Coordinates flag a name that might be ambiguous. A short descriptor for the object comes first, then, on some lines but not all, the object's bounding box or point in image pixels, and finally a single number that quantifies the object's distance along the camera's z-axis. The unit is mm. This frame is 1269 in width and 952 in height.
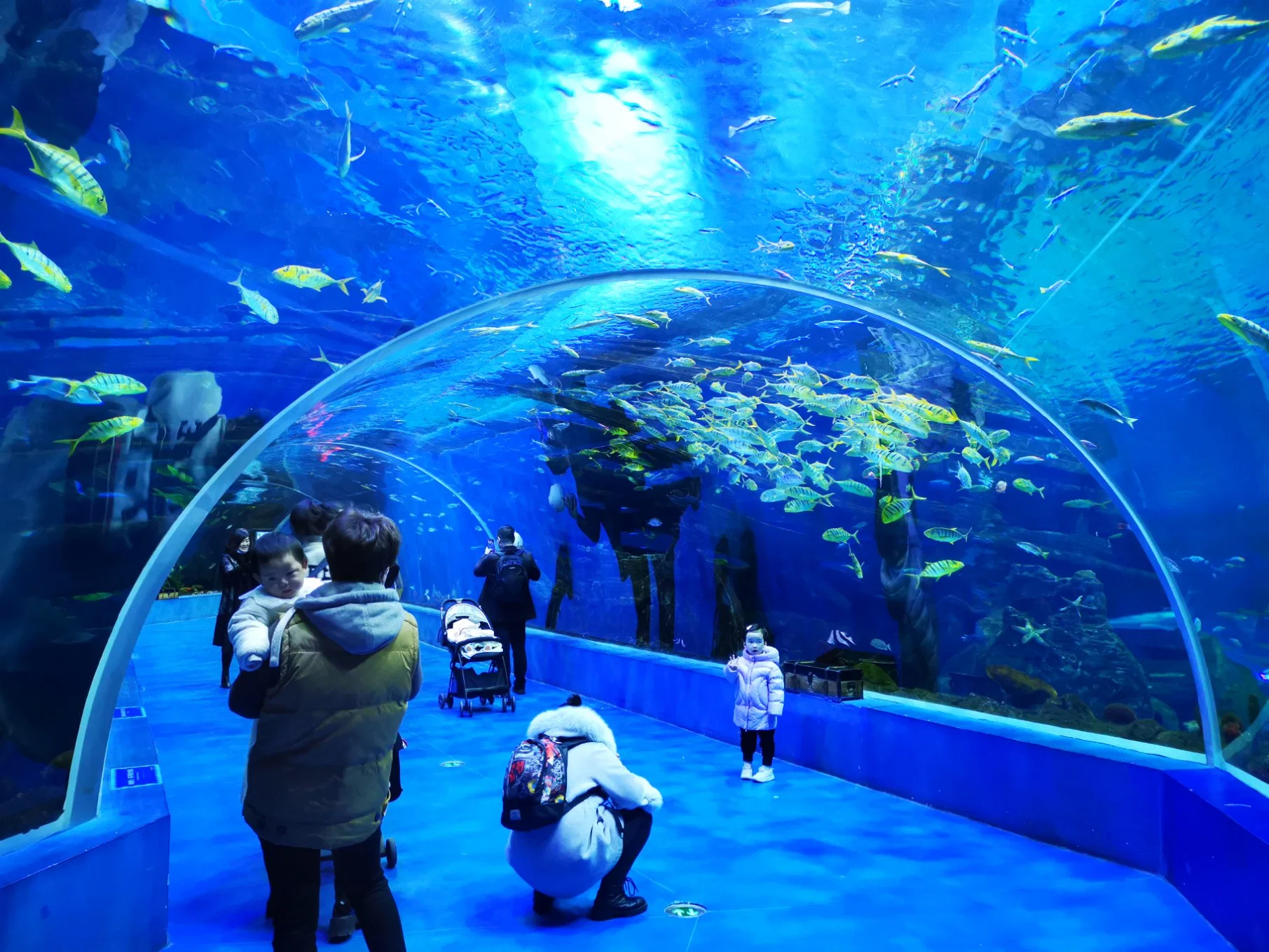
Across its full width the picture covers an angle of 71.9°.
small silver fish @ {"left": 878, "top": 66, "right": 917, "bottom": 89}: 4523
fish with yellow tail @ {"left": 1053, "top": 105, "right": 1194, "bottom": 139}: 4332
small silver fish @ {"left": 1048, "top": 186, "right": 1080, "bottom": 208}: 4855
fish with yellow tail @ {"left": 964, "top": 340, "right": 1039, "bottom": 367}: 5734
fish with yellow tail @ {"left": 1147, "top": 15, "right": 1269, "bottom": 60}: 3908
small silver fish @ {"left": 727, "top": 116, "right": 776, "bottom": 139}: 4891
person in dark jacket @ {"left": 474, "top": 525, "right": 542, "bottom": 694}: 10484
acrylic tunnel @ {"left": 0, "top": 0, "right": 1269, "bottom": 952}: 3732
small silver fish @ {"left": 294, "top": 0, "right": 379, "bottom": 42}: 4066
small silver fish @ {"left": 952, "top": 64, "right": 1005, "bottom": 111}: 4441
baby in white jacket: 2846
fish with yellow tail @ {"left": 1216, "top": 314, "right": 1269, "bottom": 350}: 4559
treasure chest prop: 7508
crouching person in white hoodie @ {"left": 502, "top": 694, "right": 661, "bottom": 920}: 3783
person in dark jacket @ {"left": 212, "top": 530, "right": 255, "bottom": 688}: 9164
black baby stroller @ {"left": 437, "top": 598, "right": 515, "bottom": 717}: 9805
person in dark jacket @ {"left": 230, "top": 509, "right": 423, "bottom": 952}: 2502
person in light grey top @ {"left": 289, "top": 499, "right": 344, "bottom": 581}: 3883
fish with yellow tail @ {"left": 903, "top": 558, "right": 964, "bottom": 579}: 12414
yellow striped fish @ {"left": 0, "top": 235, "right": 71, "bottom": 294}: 3883
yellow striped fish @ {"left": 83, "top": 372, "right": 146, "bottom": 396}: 4355
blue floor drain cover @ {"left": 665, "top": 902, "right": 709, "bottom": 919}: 4320
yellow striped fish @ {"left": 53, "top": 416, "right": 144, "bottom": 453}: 4457
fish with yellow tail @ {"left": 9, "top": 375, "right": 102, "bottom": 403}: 4109
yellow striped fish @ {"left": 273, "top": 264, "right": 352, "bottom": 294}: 4945
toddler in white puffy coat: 7008
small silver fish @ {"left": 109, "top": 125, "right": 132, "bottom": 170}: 3975
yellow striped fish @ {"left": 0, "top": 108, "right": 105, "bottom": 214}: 3716
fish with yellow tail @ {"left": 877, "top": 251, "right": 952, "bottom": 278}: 5734
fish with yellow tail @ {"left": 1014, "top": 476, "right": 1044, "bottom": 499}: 11188
